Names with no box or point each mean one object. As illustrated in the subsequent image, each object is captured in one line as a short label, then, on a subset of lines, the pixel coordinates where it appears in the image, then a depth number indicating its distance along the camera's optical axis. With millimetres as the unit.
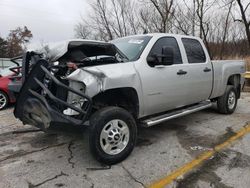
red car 5672
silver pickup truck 2483
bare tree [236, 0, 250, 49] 13618
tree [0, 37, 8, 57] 33109
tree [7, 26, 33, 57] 34478
